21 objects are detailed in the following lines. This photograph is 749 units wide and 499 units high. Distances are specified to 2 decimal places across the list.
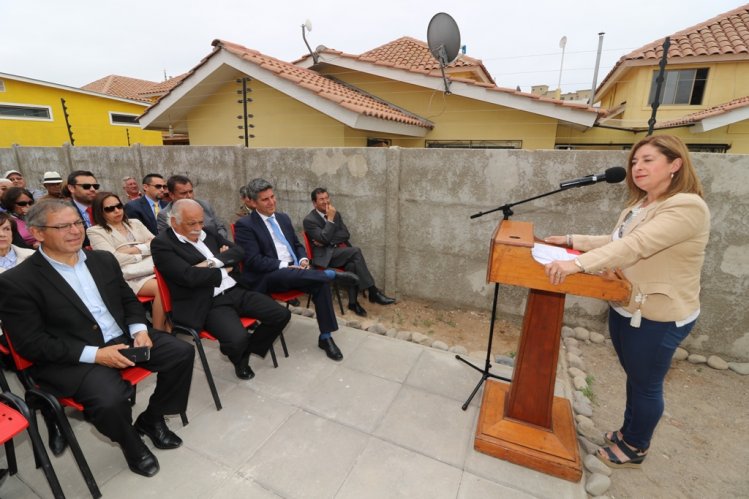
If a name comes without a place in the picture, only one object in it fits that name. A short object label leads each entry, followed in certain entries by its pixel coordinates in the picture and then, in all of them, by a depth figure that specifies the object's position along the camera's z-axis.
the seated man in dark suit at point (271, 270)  3.46
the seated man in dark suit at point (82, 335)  1.97
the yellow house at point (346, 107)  6.98
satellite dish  6.95
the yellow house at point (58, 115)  13.60
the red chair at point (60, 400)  1.89
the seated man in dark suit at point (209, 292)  2.78
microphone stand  2.54
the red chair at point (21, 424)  1.67
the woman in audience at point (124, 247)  3.40
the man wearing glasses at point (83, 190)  4.01
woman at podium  1.75
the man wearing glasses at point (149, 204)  4.54
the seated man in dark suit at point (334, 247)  4.39
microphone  2.10
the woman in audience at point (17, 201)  4.02
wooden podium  2.16
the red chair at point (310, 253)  4.34
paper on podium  1.86
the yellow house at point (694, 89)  9.01
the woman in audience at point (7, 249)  2.72
